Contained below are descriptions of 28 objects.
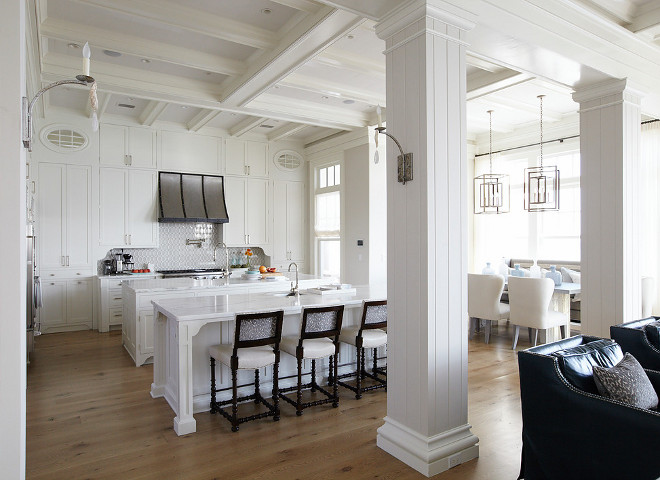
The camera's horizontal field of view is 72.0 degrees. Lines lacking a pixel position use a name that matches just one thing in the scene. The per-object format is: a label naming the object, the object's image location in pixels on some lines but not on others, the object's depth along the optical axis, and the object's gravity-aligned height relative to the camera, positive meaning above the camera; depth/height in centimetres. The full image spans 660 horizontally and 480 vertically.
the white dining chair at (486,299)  560 -78
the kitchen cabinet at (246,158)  821 +149
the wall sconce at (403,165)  276 +45
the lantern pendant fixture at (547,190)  700 +74
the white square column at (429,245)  265 -5
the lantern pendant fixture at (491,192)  761 +79
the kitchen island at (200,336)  325 -78
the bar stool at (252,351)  322 -83
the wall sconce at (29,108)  179 +52
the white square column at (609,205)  391 +27
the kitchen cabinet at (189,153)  760 +149
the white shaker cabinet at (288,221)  869 +33
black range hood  752 +70
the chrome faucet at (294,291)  435 -51
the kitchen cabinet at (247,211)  820 +51
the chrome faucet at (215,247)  826 -16
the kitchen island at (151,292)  485 -62
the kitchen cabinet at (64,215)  660 +37
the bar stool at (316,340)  348 -82
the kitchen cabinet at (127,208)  709 +51
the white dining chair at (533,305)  515 -79
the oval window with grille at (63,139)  666 +151
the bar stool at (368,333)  381 -83
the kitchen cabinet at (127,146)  709 +149
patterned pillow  218 -73
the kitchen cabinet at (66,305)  657 -97
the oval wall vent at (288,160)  873 +152
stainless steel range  739 -57
